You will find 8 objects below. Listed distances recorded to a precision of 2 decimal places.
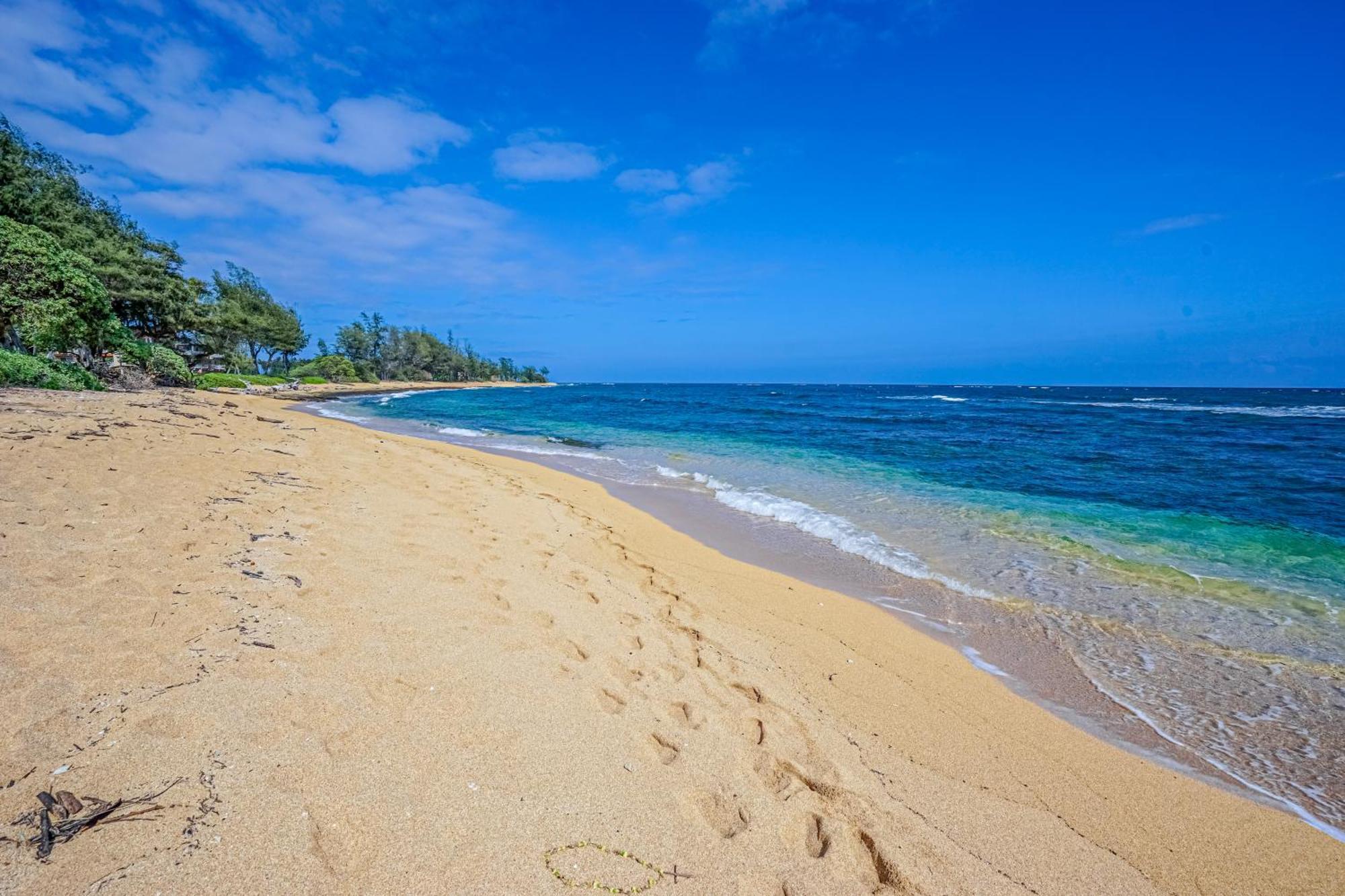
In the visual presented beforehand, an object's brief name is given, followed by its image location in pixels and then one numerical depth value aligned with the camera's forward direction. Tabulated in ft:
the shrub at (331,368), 224.33
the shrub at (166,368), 83.56
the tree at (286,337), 183.93
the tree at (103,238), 76.07
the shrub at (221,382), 106.28
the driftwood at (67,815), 5.27
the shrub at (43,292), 47.75
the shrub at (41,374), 42.83
